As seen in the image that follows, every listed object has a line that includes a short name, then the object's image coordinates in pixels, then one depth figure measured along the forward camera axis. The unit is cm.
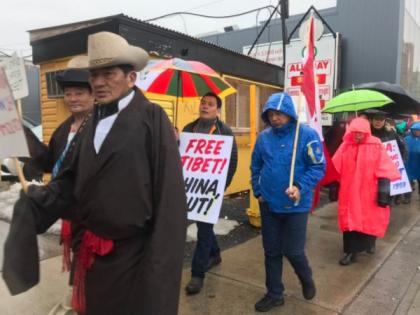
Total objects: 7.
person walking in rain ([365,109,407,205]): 531
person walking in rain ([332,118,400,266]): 461
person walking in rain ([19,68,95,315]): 278
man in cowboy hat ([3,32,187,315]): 185
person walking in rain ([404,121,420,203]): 906
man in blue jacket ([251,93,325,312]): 335
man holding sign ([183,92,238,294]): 378
